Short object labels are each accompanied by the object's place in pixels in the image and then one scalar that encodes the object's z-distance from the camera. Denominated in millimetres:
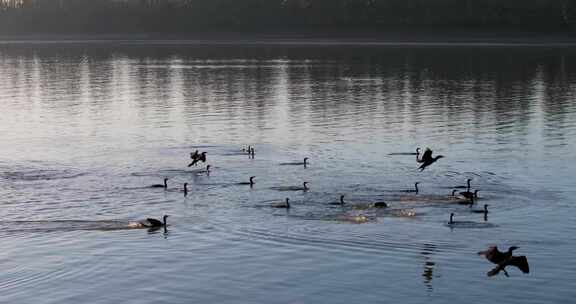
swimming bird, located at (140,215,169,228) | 35219
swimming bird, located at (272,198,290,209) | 38219
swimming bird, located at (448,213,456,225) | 35375
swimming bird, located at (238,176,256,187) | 43047
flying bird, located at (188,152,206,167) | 46156
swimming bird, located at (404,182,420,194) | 40828
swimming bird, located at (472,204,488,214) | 37341
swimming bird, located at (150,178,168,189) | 42375
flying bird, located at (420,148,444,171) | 40909
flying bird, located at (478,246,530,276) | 30078
